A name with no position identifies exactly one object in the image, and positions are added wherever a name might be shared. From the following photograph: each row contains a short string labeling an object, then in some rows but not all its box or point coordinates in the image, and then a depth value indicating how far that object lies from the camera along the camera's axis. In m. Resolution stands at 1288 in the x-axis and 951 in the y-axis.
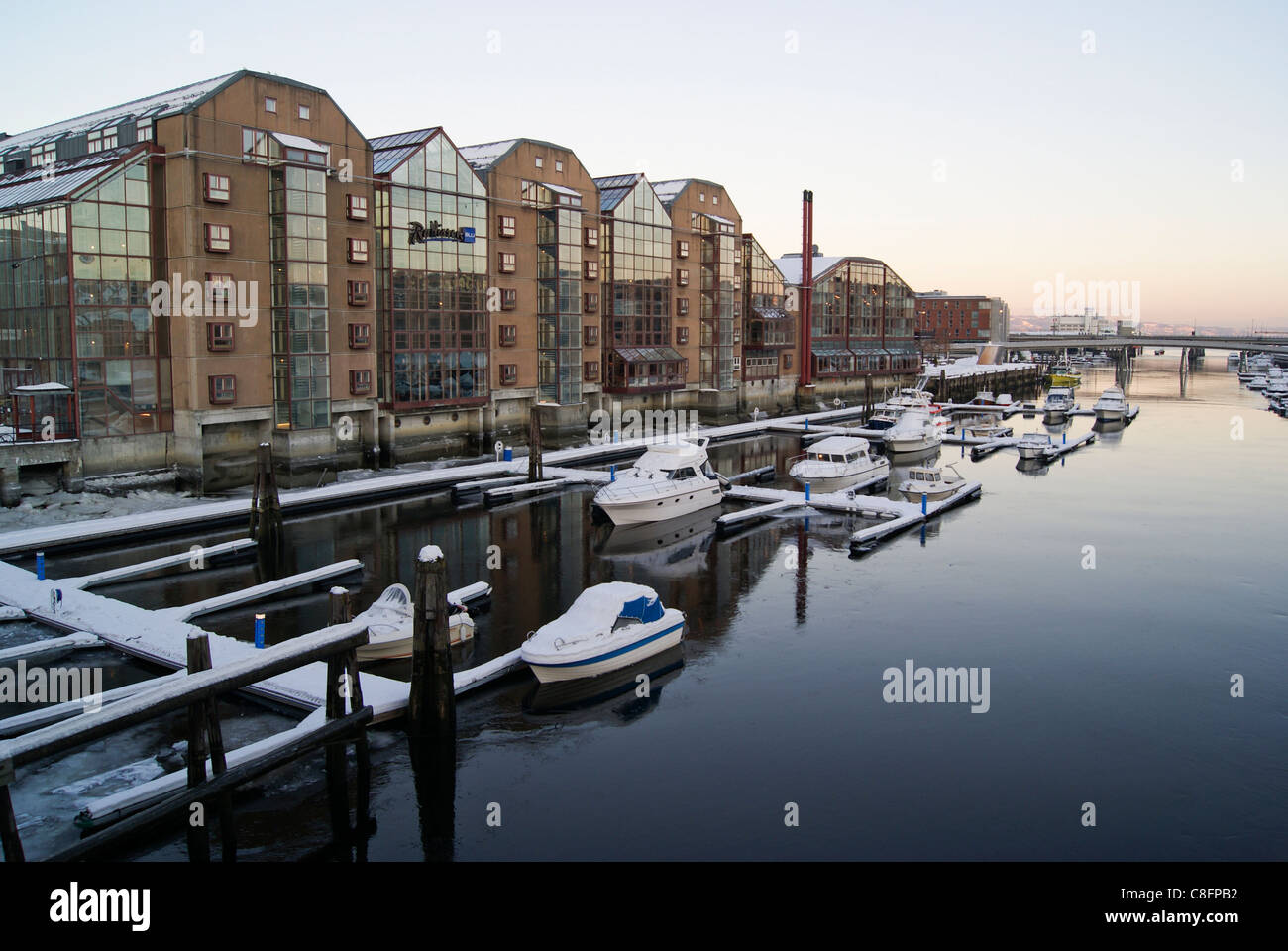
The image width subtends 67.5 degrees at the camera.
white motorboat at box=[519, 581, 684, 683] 26.33
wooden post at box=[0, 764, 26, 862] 14.57
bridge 165.62
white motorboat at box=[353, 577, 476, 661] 27.12
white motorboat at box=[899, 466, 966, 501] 54.78
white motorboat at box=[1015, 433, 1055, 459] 71.19
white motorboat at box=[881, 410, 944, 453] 73.44
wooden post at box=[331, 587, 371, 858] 20.38
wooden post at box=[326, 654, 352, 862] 19.97
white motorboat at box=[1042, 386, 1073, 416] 101.38
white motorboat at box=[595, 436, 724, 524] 47.31
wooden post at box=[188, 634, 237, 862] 17.69
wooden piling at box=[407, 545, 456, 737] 22.11
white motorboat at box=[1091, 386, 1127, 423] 98.75
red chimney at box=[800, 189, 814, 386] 105.44
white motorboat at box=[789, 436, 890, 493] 56.31
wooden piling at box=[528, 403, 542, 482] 55.53
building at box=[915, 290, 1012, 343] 196.12
